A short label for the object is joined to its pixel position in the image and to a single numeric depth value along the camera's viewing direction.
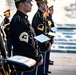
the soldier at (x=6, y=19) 10.26
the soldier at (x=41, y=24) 5.58
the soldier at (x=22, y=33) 4.14
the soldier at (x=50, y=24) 6.35
